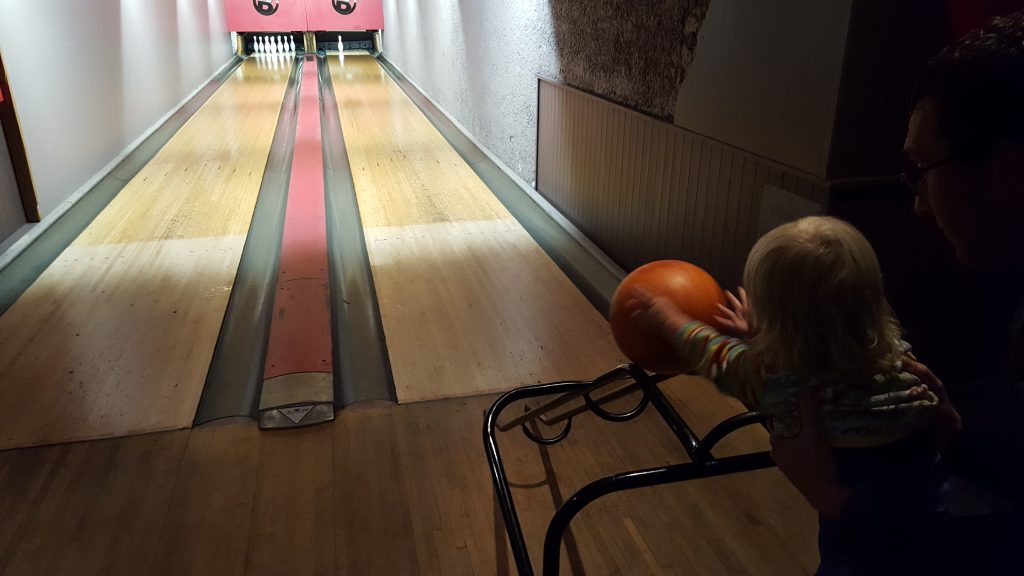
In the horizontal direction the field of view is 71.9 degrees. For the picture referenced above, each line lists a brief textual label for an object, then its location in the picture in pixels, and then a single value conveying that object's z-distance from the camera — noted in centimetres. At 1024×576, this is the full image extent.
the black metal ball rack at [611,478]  90
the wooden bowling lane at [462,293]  206
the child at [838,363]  73
